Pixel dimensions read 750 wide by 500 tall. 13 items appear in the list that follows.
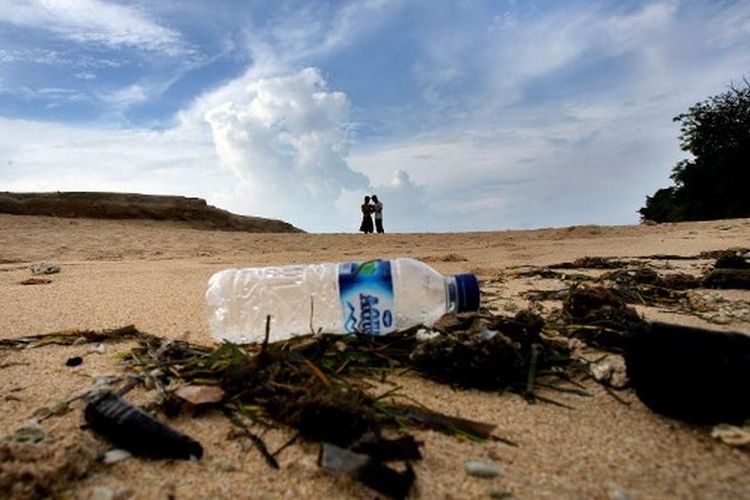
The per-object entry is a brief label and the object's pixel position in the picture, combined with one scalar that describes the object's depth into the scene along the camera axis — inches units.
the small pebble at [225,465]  9.9
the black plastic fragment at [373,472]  8.9
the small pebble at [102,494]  8.9
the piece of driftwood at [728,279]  26.5
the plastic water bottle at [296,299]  20.2
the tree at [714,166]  759.9
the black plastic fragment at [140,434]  10.2
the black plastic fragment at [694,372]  10.5
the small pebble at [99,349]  17.8
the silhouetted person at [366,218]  450.3
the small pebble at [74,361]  16.3
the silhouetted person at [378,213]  458.3
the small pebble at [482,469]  9.5
